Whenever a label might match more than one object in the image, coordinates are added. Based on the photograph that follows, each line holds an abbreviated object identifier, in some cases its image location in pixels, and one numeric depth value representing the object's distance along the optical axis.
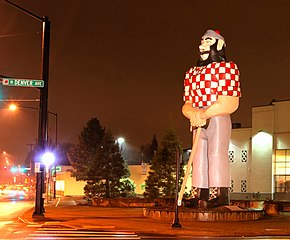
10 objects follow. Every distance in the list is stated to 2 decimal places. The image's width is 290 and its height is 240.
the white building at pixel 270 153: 56.44
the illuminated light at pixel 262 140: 57.33
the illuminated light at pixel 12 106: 35.83
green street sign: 25.89
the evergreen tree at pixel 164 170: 43.84
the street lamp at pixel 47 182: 55.11
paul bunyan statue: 23.44
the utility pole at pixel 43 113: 26.48
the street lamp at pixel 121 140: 66.91
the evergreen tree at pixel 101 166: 53.53
